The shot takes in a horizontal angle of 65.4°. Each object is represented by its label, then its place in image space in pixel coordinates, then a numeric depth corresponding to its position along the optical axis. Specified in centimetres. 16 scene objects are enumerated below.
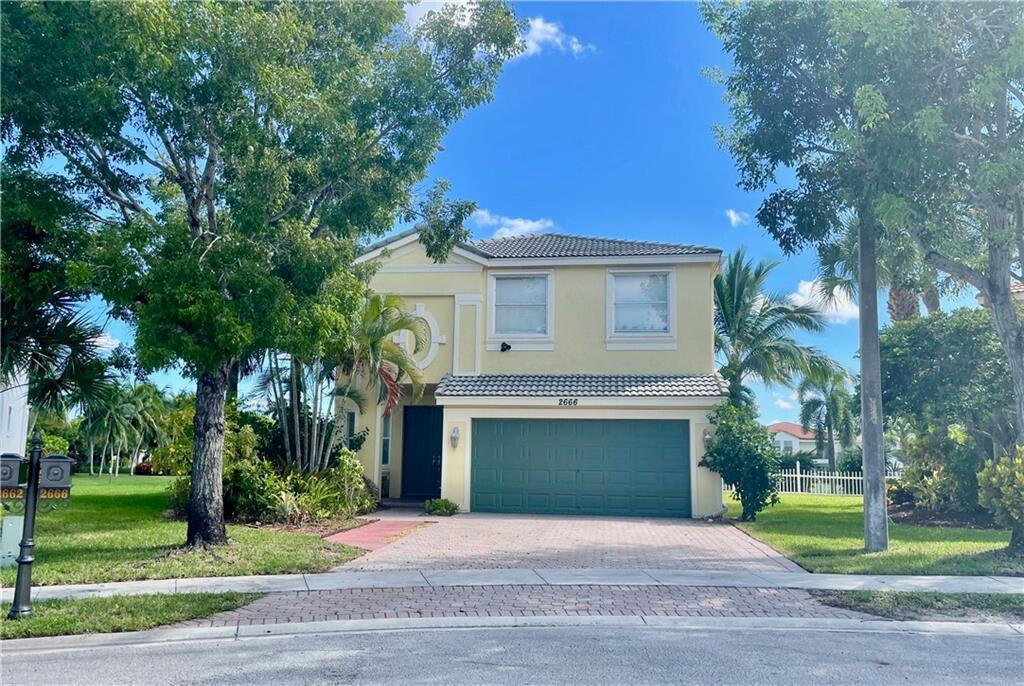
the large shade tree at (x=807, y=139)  1253
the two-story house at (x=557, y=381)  1845
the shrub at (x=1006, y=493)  1126
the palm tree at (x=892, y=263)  1402
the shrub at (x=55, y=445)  2551
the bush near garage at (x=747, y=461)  1725
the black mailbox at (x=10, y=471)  776
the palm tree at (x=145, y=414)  3180
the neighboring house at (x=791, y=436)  7062
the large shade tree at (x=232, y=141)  997
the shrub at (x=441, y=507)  1812
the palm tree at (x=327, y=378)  1698
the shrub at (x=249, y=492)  1529
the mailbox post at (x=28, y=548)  759
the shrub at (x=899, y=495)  1988
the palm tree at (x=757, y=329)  2548
